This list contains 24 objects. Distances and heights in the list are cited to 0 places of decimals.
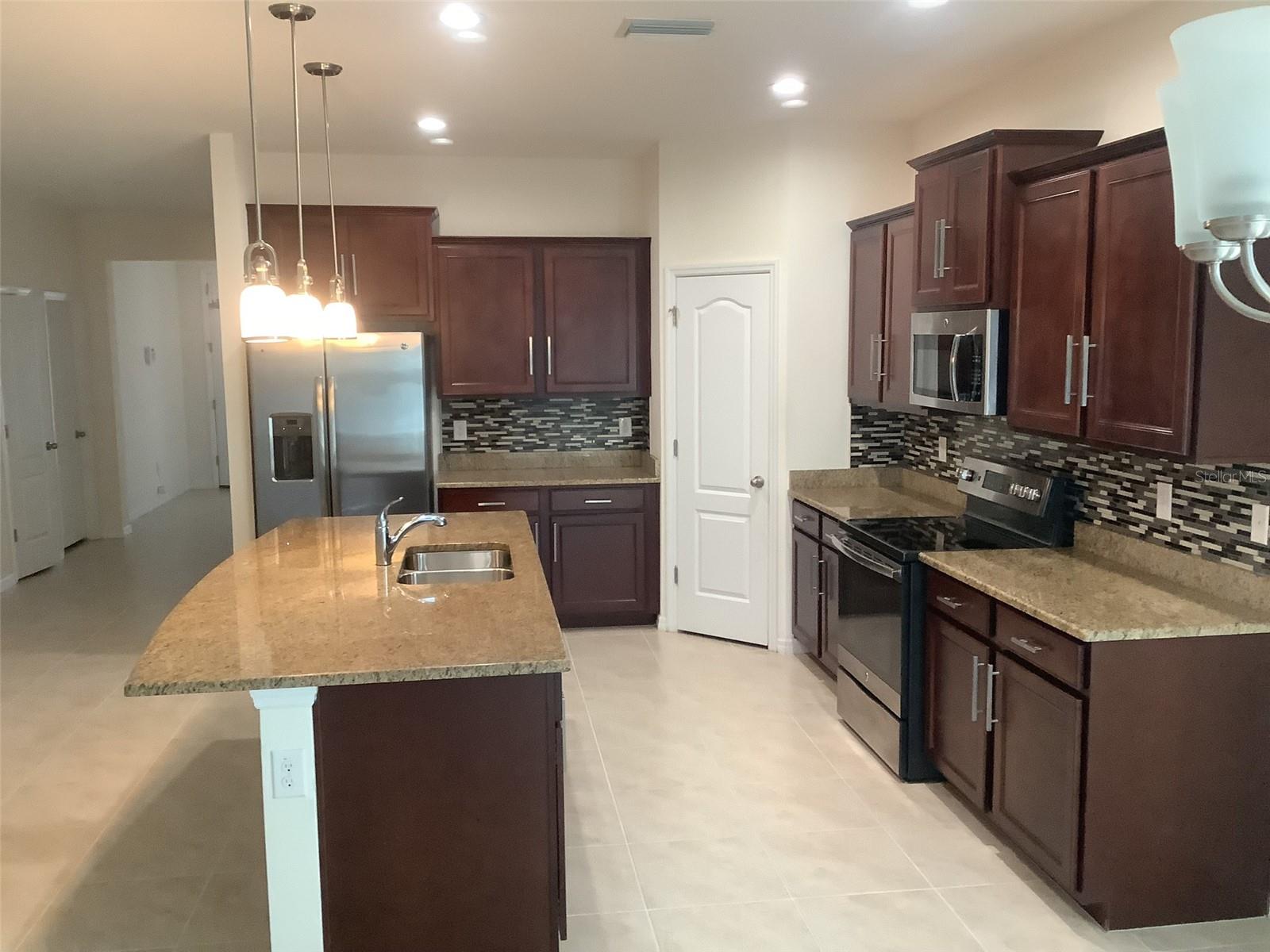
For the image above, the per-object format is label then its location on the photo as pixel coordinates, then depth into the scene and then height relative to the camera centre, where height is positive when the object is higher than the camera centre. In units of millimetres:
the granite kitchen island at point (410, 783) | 2303 -964
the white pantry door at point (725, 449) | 5102 -403
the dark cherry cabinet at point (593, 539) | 5410 -912
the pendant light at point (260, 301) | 2596 +190
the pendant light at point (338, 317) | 3178 +186
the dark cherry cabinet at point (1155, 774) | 2607 -1070
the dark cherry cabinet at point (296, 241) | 5234 +693
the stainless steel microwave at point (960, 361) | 3486 +32
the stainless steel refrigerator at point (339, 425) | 5051 -261
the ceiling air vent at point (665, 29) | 3311 +1140
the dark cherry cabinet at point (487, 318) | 5480 +301
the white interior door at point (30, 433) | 6859 -404
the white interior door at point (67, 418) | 7555 -322
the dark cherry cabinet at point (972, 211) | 3414 +570
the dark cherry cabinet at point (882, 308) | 4430 +288
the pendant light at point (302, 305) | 2734 +192
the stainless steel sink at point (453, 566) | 3488 -682
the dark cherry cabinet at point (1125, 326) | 2598 +120
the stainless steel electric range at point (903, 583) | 3557 -792
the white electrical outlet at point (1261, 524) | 2760 -431
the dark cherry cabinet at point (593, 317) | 5559 +310
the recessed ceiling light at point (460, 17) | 3154 +1140
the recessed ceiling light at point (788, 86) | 4130 +1192
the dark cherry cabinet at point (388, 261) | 5301 +599
